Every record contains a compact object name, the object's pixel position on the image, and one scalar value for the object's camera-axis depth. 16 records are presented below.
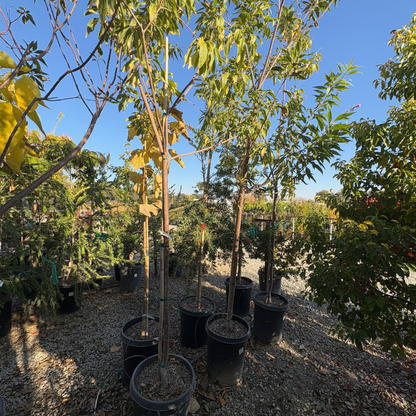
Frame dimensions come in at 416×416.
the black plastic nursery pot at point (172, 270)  5.60
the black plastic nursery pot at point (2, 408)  0.94
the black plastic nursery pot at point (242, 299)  3.90
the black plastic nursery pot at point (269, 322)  3.04
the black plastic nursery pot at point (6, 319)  2.91
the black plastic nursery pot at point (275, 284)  4.71
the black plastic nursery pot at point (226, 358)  2.31
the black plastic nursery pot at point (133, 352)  2.17
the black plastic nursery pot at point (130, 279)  4.52
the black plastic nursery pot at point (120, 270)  4.69
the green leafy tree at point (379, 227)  1.54
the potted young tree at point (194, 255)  2.89
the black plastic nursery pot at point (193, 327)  2.88
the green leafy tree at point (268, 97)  1.52
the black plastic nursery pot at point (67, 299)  3.49
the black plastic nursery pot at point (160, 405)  1.51
